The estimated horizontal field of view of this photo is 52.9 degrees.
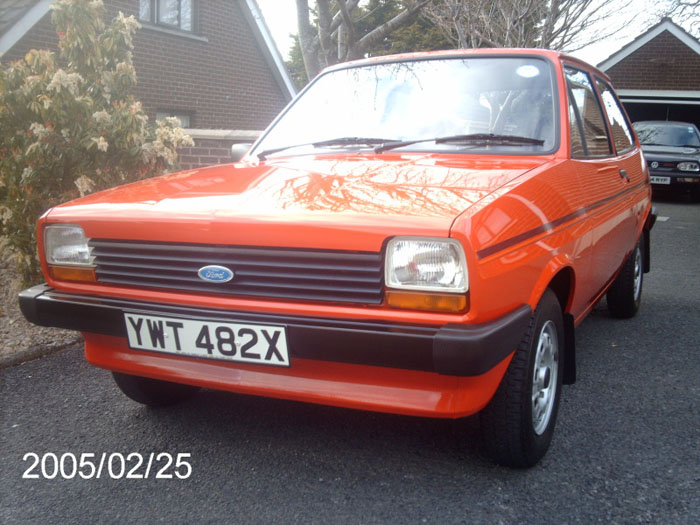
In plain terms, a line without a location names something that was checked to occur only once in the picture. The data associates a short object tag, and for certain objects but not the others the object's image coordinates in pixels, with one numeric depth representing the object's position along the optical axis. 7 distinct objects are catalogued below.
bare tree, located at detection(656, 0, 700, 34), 15.09
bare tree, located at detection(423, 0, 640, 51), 17.25
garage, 22.42
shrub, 4.72
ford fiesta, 2.12
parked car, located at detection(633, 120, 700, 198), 13.37
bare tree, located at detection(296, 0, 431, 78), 9.12
